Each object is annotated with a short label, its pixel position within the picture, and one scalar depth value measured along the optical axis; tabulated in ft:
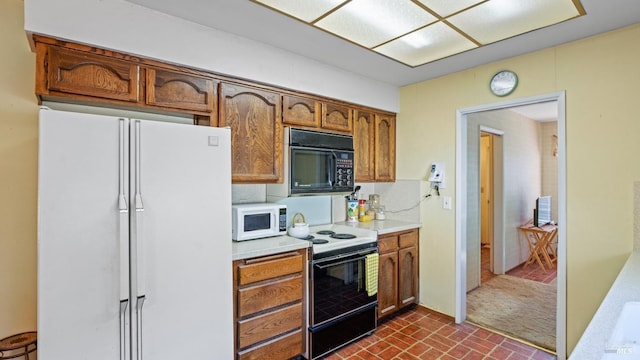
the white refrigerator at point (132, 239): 4.77
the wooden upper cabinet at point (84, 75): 5.53
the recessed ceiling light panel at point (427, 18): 6.32
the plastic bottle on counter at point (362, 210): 11.64
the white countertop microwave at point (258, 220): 7.75
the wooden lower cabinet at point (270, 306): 6.84
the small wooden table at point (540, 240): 15.58
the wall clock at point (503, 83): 8.88
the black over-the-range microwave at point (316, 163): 8.48
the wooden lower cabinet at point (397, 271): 9.89
